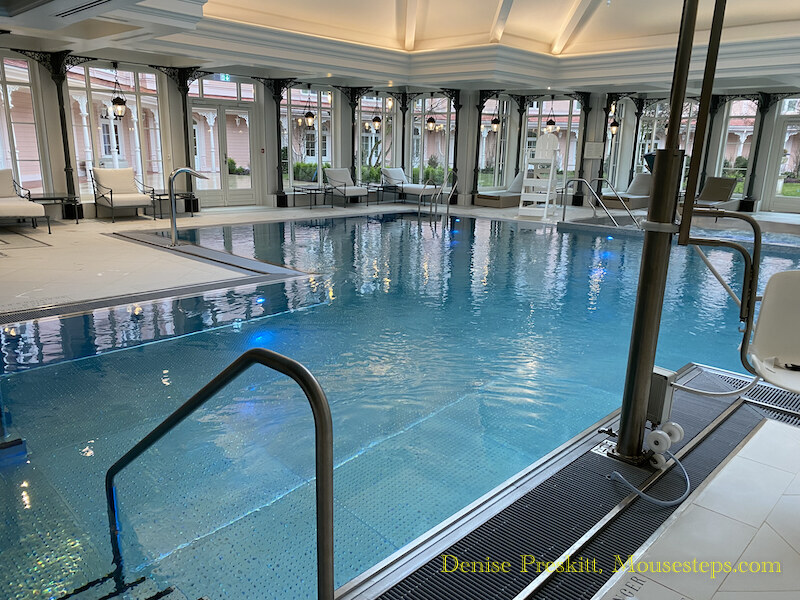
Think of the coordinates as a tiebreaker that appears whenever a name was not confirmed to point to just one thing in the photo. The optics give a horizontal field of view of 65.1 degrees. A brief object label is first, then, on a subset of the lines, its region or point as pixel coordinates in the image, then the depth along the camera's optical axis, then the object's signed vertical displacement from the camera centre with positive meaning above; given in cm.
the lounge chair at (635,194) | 1648 -108
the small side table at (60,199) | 1079 -104
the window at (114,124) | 1222 +30
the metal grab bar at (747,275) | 257 -49
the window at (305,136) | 1559 +21
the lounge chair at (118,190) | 1149 -93
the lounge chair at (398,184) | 1669 -100
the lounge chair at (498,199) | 1648 -130
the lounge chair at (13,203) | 973 -100
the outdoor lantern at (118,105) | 1145 +62
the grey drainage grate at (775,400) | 337 -136
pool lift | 252 -69
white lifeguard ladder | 1413 -70
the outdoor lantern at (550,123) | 1806 +74
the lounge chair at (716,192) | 1451 -88
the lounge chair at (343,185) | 1521 -97
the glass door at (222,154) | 1434 -27
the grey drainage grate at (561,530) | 209 -141
